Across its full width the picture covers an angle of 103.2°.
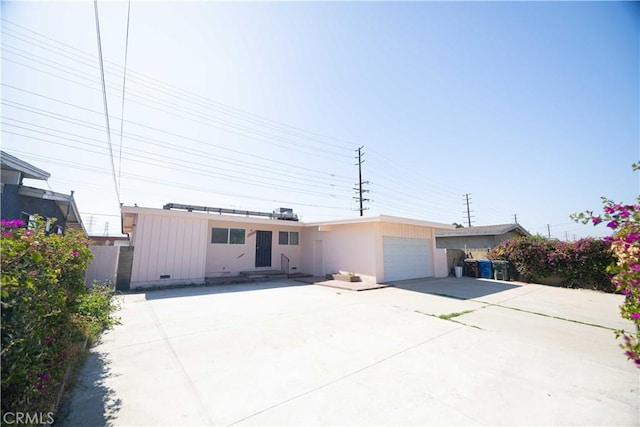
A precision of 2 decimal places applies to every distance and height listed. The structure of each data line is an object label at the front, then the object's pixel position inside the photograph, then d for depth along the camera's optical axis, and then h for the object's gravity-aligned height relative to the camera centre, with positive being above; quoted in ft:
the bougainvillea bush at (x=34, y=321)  5.34 -1.82
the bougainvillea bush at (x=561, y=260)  32.96 -1.57
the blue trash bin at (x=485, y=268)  42.50 -3.26
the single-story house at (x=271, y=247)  30.86 +0.32
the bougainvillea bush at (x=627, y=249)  4.68 +0.00
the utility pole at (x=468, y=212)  111.86 +16.09
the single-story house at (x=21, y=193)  18.31 +4.79
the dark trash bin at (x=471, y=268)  43.80 -3.29
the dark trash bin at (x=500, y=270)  40.73 -3.36
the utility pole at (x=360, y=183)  67.83 +17.65
